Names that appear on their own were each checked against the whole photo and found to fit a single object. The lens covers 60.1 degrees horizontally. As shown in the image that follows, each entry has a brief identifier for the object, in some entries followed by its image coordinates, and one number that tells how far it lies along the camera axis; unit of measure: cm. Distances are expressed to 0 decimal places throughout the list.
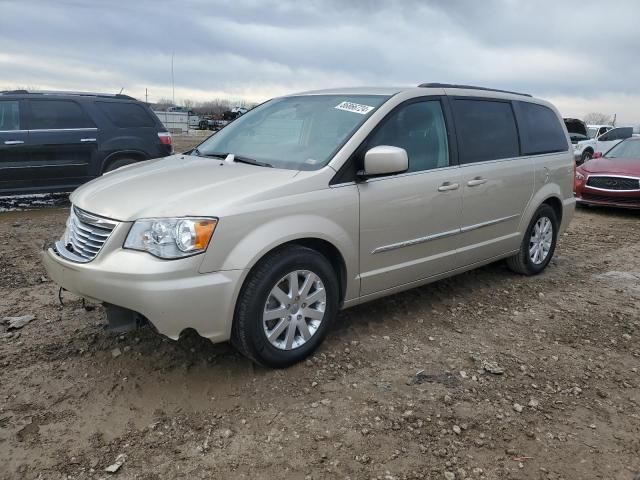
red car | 926
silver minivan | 297
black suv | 811
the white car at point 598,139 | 1461
